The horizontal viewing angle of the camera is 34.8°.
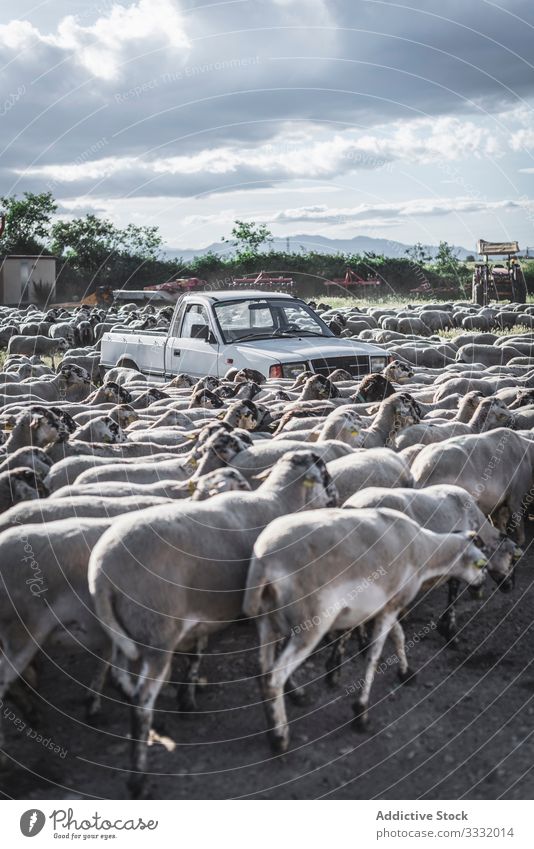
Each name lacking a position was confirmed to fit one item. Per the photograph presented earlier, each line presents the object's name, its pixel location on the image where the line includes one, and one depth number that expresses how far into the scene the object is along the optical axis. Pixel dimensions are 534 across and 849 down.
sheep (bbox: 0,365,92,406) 15.08
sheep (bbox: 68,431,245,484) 7.80
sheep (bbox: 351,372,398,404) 12.03
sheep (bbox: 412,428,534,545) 8.39
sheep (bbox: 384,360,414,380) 14.47
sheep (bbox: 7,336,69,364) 26.50
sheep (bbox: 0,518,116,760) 5.56
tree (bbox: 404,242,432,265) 45.08
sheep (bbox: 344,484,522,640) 6.80
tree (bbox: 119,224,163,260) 45.62
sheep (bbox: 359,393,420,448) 10.06
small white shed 54.00
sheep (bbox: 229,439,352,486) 8.05
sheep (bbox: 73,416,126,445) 9.79
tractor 39.28
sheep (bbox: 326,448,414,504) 7.60
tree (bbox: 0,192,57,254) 63.41
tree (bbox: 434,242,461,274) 47.44
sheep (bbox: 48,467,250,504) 6.80
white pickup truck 13.98
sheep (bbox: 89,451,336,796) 5.21
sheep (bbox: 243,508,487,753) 5.39
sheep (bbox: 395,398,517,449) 9.78
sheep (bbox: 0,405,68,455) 9.63
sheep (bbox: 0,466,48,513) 7.19
